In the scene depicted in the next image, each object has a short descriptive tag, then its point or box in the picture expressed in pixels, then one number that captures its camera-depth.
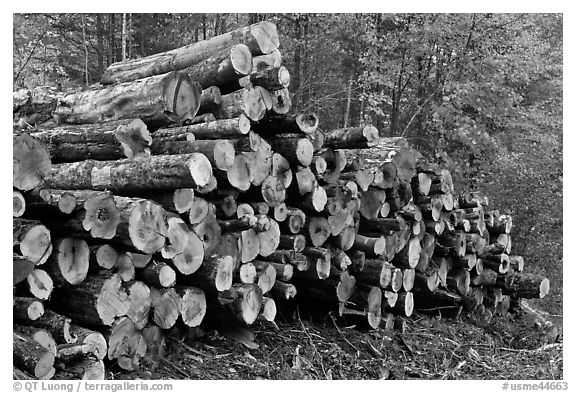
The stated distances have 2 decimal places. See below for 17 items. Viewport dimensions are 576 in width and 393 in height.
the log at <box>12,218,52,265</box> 3.44
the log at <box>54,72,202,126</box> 4.65
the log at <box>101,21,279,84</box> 5.12
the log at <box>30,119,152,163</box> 4.45
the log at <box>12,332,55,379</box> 3.26
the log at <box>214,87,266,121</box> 4.85
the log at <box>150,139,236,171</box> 4.43
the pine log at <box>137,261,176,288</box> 4.11
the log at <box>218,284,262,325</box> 4.60
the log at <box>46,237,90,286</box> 3.67
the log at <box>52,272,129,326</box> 3.76
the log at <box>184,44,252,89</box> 4.86
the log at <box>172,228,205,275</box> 4.25
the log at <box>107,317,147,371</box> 3.93
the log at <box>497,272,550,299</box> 7.39
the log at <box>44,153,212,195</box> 4.12
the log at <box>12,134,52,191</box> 3.42
